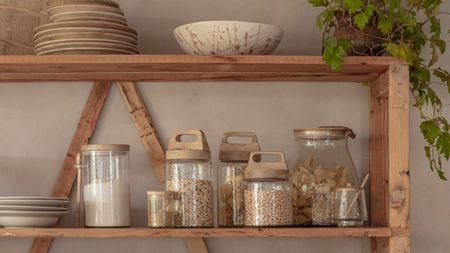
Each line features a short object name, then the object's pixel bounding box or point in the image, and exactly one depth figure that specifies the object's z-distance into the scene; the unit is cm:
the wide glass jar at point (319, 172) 224
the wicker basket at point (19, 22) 240
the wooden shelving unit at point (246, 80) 215
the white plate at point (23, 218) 220
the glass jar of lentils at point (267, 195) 217
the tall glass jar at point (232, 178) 228
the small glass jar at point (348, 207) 220
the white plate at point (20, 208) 220
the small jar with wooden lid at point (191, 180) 221
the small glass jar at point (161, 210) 220
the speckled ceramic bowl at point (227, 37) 219
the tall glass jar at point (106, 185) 224
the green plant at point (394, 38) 213
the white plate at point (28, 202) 220
